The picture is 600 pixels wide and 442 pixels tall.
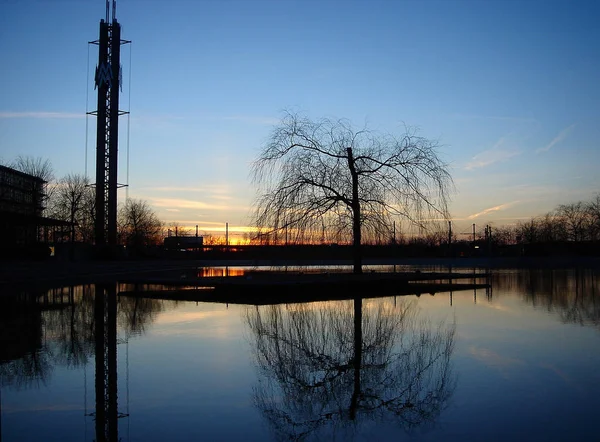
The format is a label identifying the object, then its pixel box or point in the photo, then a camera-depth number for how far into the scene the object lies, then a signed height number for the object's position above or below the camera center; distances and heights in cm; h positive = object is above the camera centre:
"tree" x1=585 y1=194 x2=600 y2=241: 8194 +395
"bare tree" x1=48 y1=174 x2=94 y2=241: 5630 +539
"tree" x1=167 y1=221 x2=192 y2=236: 12182 +484
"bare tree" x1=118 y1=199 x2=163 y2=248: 7201 +392
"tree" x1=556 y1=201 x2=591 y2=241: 8994 +404
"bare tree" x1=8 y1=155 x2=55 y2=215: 5100 +746
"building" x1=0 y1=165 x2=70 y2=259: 4281 +269
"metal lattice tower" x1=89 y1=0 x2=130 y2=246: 5544 +1112
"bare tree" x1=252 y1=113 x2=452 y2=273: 2188 +210
